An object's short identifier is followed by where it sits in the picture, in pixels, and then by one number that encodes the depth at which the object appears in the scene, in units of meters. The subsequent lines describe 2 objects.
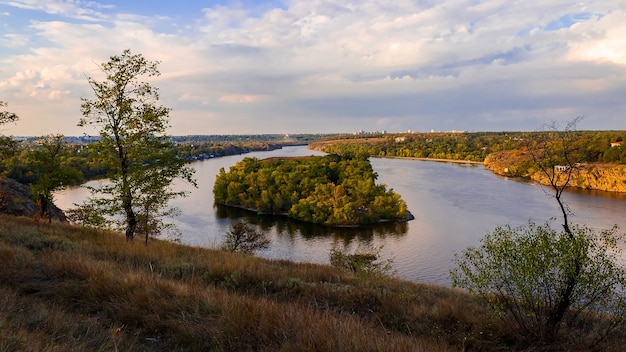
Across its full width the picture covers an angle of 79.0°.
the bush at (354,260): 23.05
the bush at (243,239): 29.94
